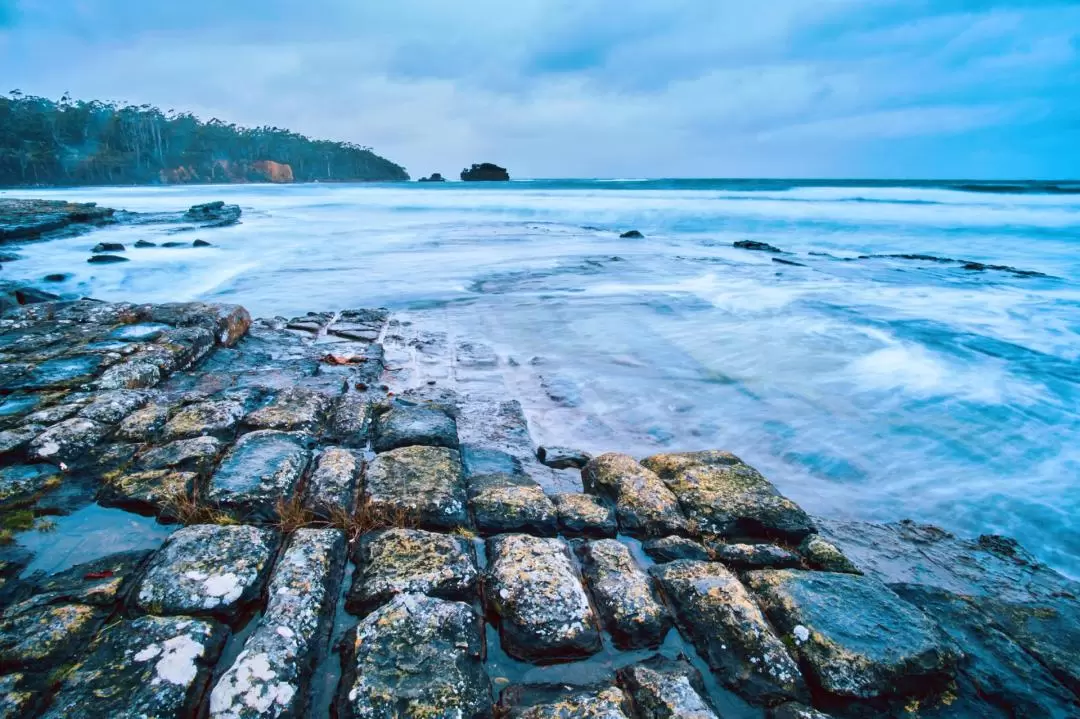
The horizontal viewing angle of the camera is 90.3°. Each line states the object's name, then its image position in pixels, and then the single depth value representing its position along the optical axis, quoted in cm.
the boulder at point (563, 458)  367
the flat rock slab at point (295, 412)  346
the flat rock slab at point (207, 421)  325
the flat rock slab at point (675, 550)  259
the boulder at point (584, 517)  271
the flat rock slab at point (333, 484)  266
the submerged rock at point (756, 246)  1802
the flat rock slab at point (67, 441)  294
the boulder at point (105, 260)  1164
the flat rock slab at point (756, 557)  249
